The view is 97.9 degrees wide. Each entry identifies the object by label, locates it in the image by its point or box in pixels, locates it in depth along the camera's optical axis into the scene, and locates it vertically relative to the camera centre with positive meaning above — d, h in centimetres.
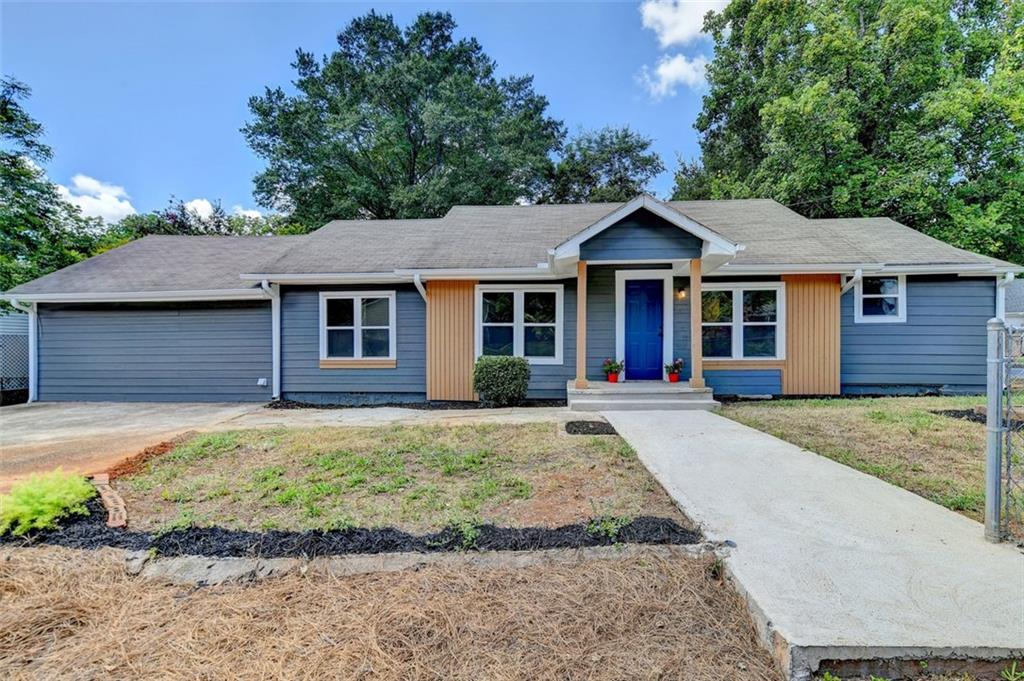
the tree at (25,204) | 1364 +435
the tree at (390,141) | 1966 +900
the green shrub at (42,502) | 300 -116
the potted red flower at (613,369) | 829 -58
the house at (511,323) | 869 +32
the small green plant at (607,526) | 283 -124
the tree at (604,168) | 2262 +873
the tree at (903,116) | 1355 +699
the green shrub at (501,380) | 817 -77
